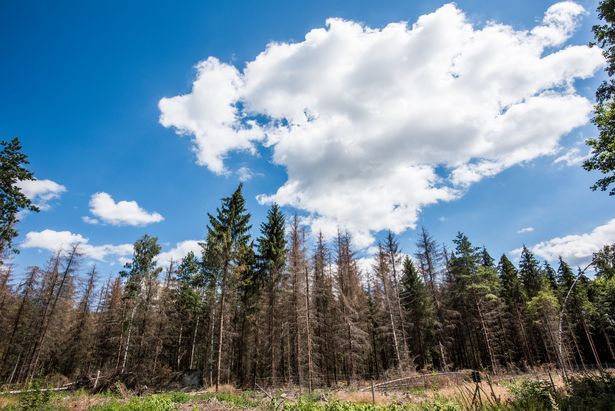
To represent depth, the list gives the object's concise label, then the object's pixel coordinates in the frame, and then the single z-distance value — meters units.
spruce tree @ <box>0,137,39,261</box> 19.02
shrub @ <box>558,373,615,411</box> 7.48
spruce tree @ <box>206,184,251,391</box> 24.42
